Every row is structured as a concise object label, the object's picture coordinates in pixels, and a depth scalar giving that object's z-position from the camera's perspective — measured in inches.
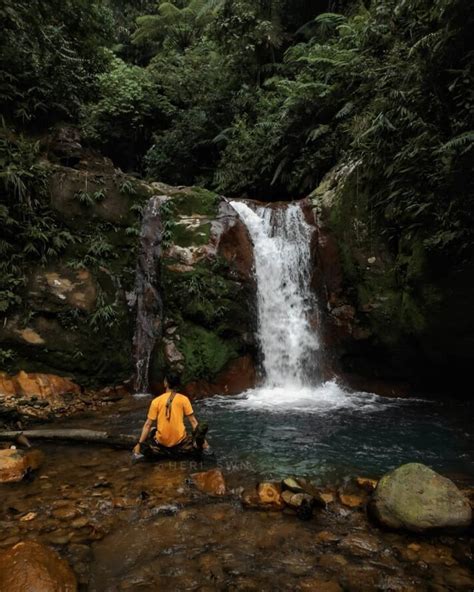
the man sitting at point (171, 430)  201.3
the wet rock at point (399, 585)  117.6
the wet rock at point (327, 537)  141.2
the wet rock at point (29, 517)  150.8
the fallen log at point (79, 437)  220.2
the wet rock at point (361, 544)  134.3
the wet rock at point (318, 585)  117.0
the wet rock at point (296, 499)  160.1
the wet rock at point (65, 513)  153.6
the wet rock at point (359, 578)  117.6
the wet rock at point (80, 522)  148.6
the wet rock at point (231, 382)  344.2
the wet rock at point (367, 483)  180.1
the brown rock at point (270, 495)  163.9
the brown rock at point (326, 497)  169.0
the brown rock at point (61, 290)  328.8
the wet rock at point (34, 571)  108.1
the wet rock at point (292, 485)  168.1
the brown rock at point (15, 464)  181.5
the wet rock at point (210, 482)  177.0
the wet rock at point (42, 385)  299.0
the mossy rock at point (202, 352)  347.3
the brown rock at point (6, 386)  290.7
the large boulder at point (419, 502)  141.8
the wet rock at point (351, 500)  166.9
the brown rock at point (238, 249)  390.6
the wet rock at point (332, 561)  127.2
